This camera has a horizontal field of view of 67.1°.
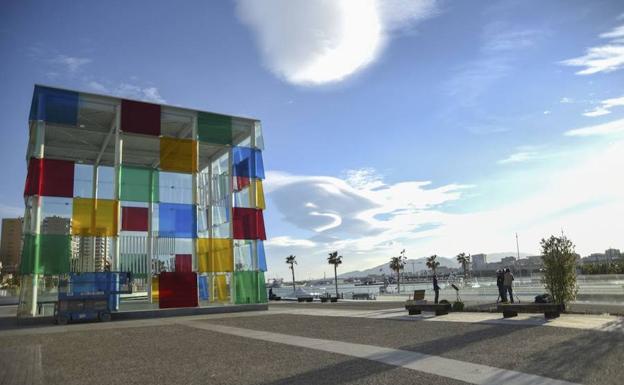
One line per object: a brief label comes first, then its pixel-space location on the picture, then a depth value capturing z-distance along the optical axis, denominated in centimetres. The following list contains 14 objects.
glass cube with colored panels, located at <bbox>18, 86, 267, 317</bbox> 2780
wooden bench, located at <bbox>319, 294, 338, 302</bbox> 4197
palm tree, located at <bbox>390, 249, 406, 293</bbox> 12761
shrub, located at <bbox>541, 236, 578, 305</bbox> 1966
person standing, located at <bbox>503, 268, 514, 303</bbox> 2262
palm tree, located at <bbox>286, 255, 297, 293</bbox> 13250
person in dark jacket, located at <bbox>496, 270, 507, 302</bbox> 2318
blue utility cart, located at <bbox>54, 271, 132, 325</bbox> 2402
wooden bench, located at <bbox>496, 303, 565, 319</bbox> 1575
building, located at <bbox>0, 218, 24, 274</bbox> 15412
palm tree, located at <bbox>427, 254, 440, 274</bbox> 11504
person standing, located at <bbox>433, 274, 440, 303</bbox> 2759
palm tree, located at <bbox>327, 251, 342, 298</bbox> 11908
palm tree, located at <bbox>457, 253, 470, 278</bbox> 13838
